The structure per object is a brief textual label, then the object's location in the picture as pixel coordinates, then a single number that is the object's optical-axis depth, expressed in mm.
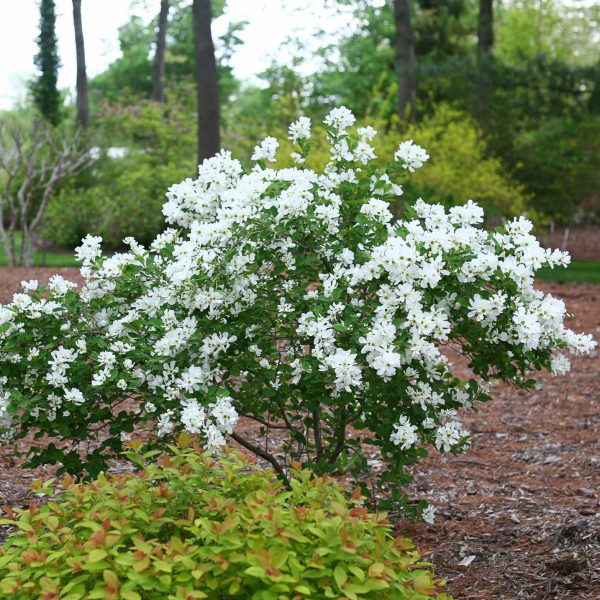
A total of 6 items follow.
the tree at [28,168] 13297
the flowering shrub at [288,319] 3305
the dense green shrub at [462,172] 14727
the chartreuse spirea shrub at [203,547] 2133
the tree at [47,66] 24594
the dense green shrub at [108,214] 17703
